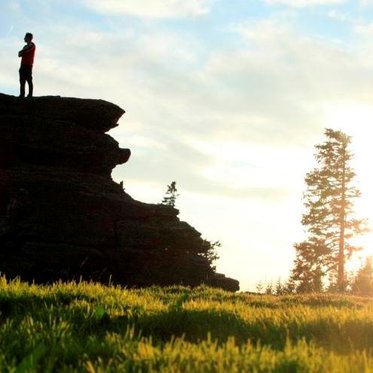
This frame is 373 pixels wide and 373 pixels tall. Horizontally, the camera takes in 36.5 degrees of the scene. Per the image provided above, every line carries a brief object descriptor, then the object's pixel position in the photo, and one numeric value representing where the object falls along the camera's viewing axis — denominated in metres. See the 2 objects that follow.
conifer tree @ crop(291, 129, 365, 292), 49.31
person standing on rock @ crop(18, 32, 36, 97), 24.20
